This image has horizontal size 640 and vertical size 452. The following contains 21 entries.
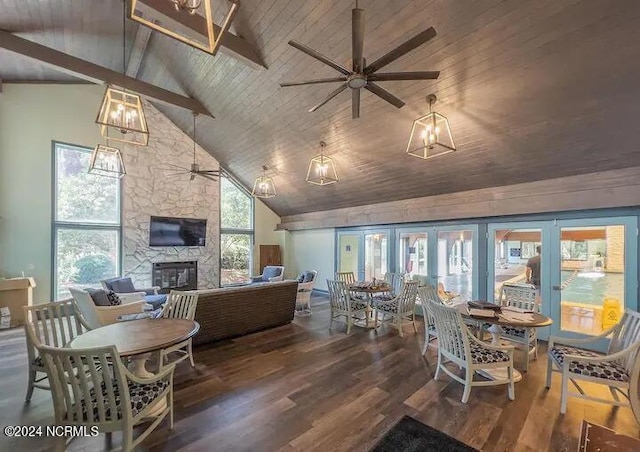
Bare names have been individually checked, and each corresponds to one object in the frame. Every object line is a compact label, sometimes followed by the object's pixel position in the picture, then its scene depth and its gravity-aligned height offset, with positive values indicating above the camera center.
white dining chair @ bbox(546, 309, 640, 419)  2.54 -1.32
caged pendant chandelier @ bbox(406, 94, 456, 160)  3.45 +1.35
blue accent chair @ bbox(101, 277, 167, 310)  5.72 -1.33
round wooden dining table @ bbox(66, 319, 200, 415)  2.29 -0.99
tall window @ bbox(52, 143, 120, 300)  6.23 +0.02
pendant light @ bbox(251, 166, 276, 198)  6.30 +0.86
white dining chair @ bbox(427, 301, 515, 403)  2.89 -1.31
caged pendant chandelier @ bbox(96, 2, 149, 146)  3.37 +1.35
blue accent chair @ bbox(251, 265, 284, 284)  8.26 -1.42
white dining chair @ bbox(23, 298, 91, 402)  2.78 -0.99
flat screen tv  7.43 -0.17
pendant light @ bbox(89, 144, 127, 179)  4.62 +1.05
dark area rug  2.25 -1.74
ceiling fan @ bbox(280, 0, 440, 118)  2.21 +1.35
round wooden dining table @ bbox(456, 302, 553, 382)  3.16 -1.05
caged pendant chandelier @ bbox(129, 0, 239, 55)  1.71 +1.31
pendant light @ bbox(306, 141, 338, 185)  4.96 +1.19
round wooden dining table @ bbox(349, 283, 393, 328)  5.20 -1.16
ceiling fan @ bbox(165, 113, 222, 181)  6.93 +1.57
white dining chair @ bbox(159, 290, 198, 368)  3.66 -1.06
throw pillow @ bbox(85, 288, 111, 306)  4.01 -1.03
